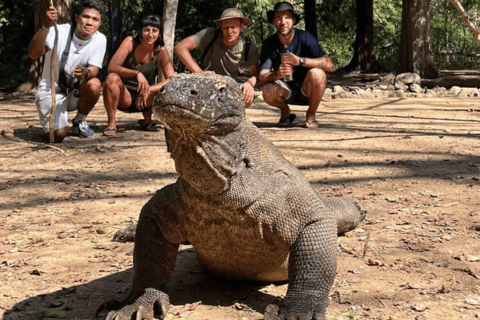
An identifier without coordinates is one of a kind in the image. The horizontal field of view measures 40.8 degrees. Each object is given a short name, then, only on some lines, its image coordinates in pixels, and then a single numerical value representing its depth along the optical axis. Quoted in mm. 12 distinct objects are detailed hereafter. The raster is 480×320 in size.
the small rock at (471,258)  3439
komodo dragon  2334
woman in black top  7523
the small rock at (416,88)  12562
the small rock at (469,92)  11807
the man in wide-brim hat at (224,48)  7180
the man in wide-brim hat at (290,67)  7527
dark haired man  7352
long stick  7246
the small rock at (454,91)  12109
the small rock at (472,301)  2920
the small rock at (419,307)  2875
